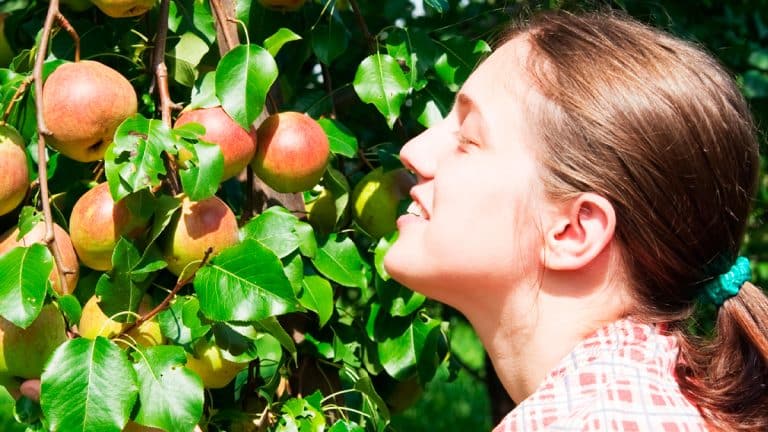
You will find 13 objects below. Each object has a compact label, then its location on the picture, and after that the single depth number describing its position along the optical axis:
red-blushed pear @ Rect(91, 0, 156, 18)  1.32
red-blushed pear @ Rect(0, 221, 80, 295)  1.20
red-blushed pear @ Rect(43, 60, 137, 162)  1.22
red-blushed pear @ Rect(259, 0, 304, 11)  1.50
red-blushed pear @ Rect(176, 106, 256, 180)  1.26
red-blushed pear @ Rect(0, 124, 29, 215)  1.23
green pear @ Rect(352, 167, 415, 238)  1.54
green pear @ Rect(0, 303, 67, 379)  1.17
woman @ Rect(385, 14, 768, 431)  1.16
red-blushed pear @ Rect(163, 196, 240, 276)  1.23
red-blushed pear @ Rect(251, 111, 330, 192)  1.35
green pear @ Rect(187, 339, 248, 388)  1.26
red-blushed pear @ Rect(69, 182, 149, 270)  1.21
